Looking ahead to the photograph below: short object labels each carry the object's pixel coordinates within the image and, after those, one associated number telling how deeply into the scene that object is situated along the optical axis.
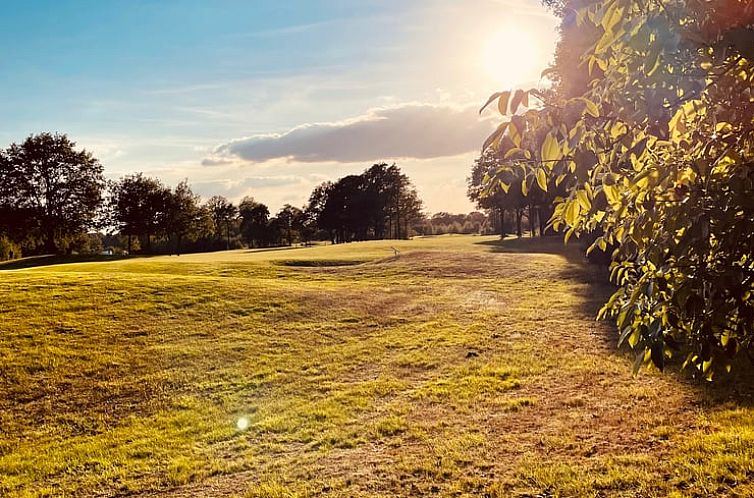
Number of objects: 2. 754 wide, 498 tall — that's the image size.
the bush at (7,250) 43.92
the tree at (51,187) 49.91
